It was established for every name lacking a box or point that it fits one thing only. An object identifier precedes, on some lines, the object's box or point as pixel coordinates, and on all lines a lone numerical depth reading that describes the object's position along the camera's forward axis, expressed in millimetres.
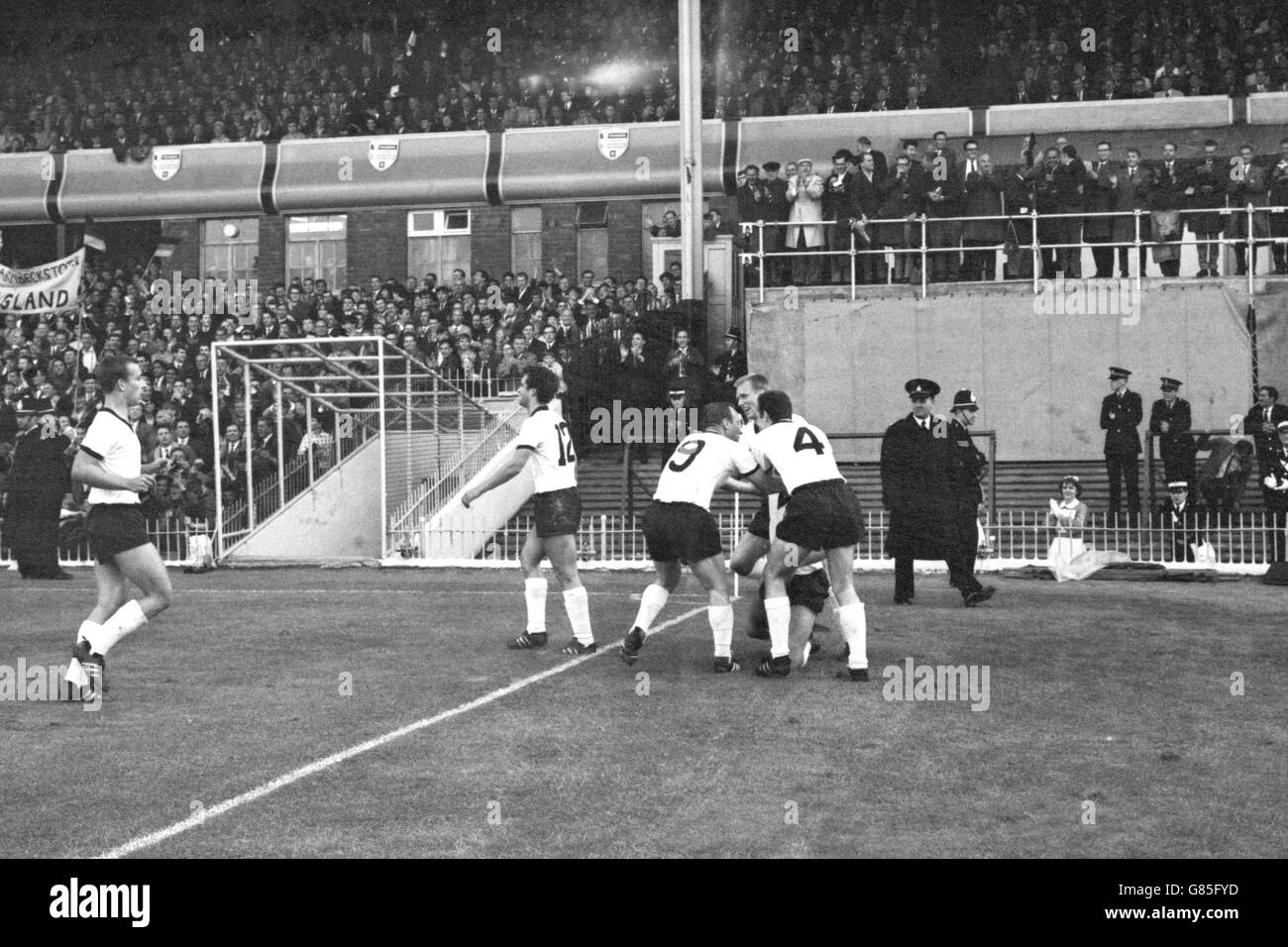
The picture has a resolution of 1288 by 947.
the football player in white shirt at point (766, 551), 10383
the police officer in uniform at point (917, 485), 13797
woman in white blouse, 17016
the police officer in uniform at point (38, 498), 18562
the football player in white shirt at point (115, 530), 9250
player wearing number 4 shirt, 9766
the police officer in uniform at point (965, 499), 13977
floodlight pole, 25078
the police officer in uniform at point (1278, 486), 17828
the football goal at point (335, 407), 20500
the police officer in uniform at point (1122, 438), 20047
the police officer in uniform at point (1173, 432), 19469
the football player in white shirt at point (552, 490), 11008
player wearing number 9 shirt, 10180
